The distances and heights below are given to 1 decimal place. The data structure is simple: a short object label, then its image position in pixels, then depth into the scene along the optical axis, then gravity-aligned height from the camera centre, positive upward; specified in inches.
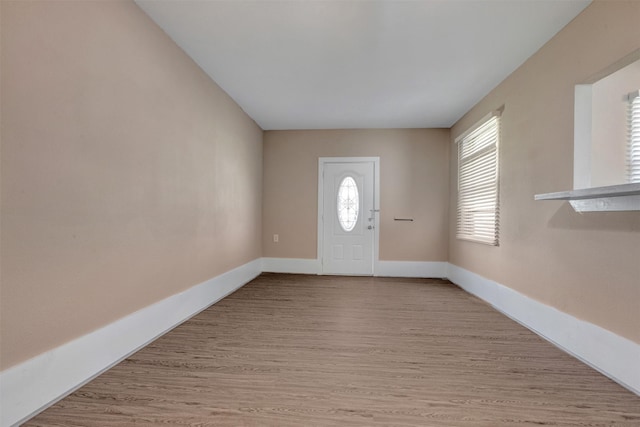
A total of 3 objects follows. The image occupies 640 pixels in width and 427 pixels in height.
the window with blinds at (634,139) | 78.5 +20.9
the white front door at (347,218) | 197.2 -4.7
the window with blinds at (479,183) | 131.7 +15.3
